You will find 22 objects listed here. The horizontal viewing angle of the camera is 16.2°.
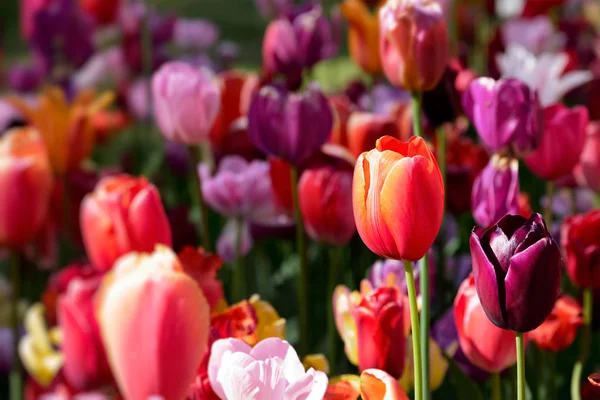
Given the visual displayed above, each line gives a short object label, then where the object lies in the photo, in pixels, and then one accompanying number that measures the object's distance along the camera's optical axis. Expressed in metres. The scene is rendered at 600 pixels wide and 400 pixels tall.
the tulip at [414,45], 1.48
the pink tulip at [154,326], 1.20
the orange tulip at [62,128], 1.99
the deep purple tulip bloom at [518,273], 1.22
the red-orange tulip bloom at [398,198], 1.24
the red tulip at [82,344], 1.36
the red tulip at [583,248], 1.45
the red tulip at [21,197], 1.62
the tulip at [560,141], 1.55
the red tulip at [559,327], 1.43
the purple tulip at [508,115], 1.45
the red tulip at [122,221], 1.41
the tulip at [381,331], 1.34
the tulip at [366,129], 1.67
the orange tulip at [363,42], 2.15
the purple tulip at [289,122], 1.53
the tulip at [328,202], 1.57
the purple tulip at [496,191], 1.44
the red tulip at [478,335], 1.33
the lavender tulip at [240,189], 1.70
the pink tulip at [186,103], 1.61
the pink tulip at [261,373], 1.22
